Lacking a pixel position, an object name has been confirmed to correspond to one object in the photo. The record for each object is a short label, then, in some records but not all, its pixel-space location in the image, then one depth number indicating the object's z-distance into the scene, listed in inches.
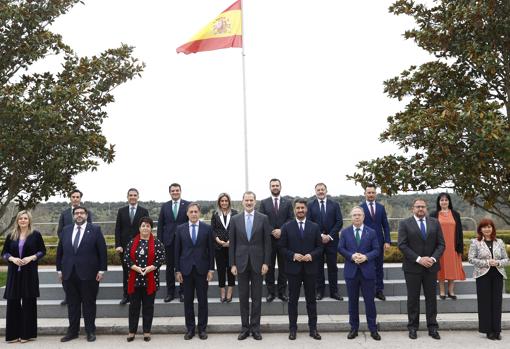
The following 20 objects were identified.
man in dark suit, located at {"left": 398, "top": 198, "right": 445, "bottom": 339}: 285.4
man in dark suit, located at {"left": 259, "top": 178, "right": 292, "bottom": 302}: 326.0
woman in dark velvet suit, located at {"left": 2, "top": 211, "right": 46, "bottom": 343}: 286.5
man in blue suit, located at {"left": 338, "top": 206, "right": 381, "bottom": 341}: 282.5
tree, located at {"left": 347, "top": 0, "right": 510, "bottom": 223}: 349.4
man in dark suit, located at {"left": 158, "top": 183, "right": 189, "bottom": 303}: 331.6
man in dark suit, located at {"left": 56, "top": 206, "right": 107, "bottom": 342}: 290.7
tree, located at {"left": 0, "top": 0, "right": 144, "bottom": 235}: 417.7
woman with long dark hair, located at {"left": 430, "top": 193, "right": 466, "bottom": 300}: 327.3
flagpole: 434.0
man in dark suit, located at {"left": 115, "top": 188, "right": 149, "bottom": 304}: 331.9
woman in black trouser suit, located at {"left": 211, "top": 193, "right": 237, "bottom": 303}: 320.5
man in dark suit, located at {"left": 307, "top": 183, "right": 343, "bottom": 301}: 330.0
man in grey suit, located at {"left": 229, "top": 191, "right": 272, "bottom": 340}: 289.1
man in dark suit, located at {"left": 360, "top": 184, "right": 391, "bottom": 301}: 332.2
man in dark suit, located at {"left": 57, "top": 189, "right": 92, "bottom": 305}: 325.4
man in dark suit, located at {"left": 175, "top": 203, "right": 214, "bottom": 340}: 289.7
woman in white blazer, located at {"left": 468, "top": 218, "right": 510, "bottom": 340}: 280.8
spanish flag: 465.1
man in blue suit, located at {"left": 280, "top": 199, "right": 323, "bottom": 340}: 285.9
